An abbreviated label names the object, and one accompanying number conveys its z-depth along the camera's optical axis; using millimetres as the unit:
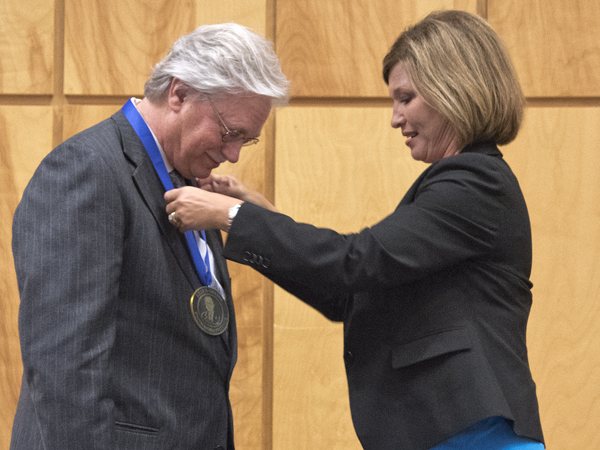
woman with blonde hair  4940
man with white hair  4860
